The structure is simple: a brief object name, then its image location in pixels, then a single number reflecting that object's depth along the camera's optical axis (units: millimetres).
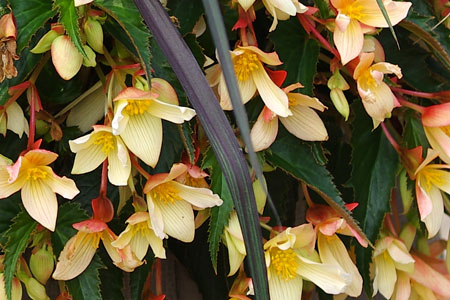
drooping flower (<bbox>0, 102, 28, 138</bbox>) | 906
